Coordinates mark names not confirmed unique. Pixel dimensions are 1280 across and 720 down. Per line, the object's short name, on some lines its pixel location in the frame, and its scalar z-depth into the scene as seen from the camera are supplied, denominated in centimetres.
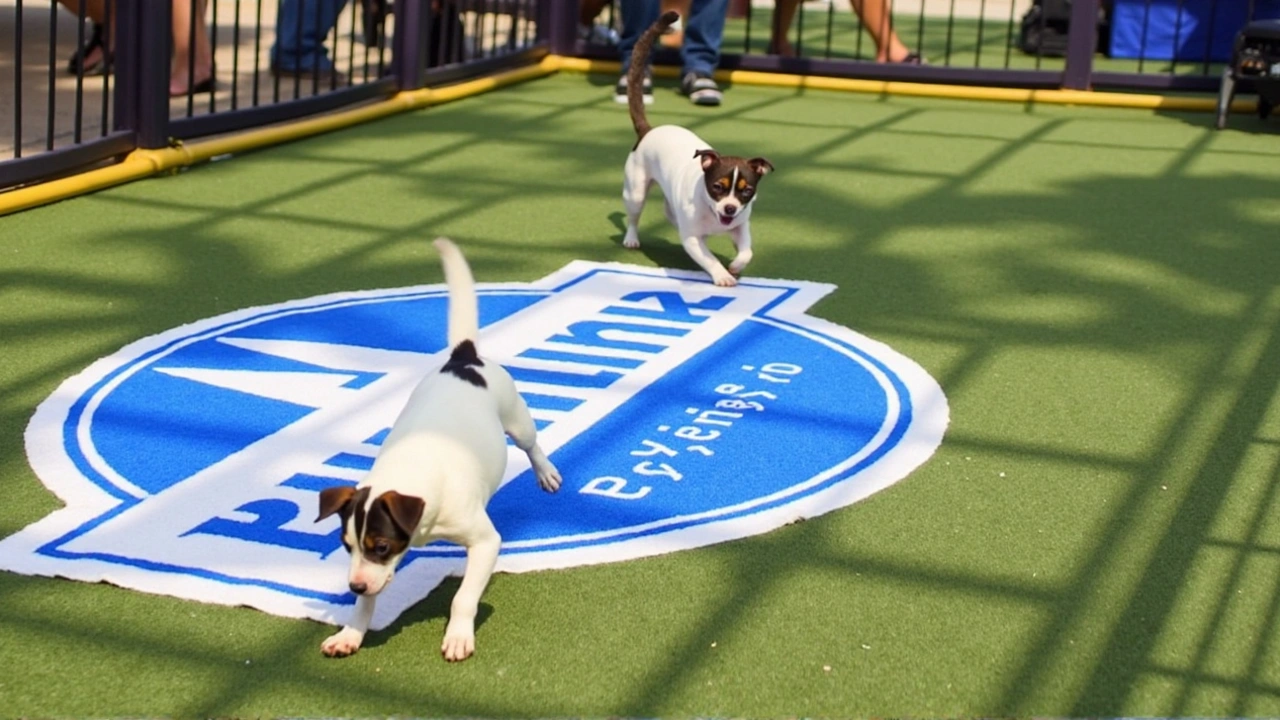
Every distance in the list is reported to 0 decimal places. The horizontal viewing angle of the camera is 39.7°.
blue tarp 1186
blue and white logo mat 356
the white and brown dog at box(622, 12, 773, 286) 555
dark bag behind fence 1224
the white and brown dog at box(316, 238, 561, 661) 293
